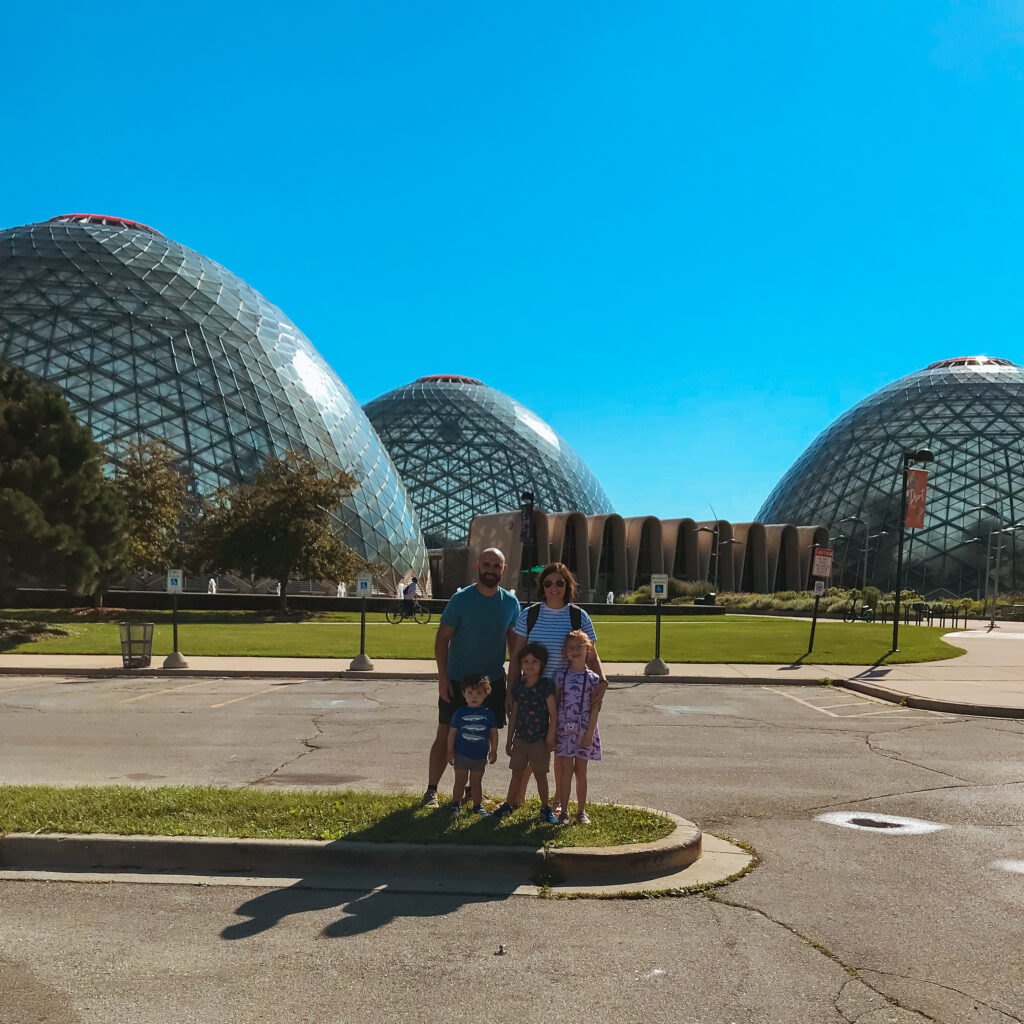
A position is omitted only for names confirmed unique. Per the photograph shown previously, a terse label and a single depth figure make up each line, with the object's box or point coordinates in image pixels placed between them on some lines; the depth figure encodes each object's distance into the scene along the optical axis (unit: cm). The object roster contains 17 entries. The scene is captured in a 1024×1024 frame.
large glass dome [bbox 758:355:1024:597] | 8925
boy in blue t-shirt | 718
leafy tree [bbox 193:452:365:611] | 4247
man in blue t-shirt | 742
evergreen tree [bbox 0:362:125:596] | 2645
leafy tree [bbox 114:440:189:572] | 4309
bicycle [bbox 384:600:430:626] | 3994
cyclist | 4006
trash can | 1999
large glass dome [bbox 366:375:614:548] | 9594
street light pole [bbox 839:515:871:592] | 9182
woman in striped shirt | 718
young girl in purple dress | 697
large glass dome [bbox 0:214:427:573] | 5116
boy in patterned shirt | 704
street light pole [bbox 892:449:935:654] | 2433
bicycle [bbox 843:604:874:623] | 5006
